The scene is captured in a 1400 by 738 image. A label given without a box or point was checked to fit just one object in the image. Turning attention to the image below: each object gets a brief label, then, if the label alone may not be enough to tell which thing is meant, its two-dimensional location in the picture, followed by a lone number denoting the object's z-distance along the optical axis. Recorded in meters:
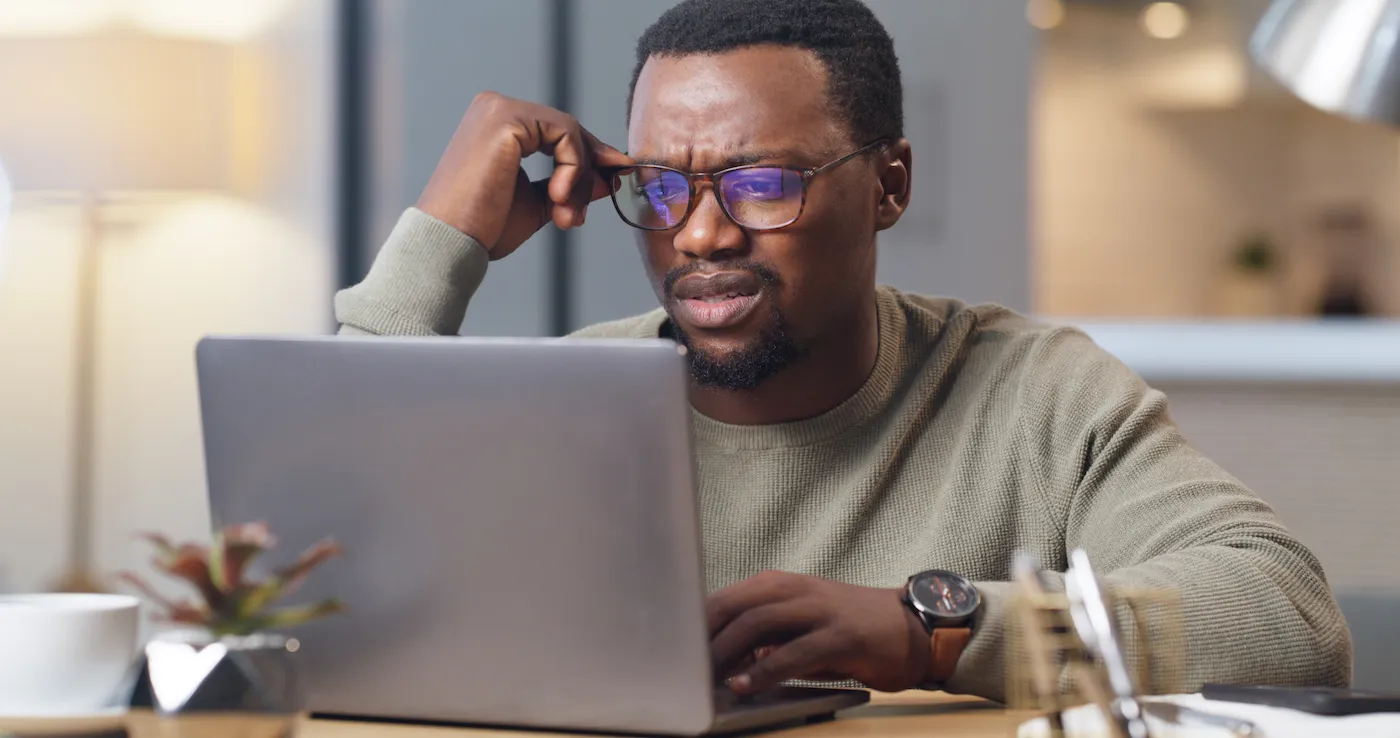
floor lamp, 3.50
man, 1.93
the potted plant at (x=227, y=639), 1.41
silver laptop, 1.48
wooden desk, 1.55
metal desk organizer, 1.37
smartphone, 1.54
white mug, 1.53
